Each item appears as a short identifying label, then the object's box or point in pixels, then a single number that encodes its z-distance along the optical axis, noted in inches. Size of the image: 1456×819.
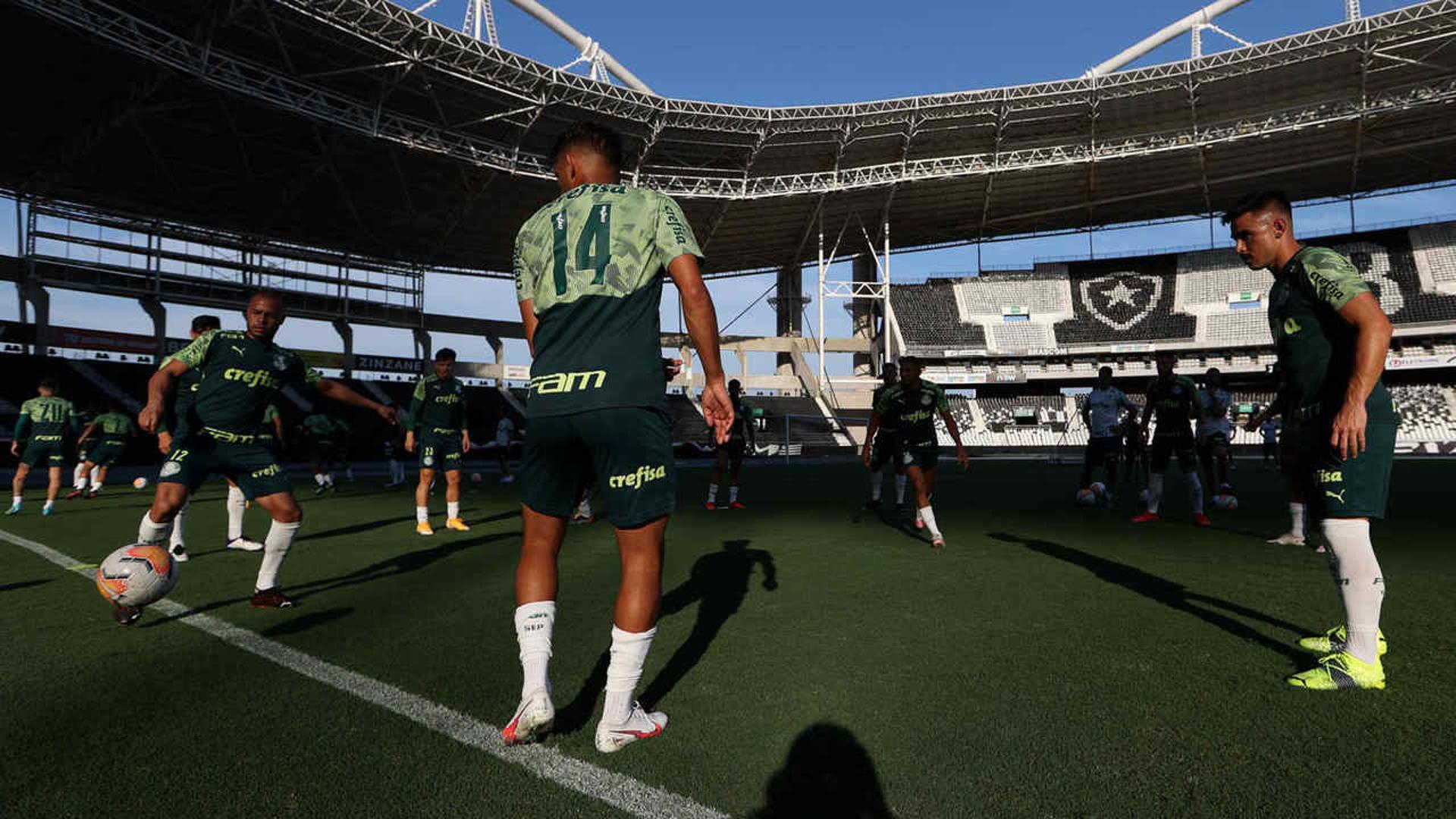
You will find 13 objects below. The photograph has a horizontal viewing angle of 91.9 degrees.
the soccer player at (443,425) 323.3
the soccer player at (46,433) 392.8
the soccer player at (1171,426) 332.5
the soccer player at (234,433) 172.6
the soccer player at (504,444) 674.2
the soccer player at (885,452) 338.6
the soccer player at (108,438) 488.7
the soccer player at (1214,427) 378.0
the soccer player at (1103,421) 391.9
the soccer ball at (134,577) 144.4
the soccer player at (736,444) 408.9
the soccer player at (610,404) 90.1
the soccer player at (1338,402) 110.3
